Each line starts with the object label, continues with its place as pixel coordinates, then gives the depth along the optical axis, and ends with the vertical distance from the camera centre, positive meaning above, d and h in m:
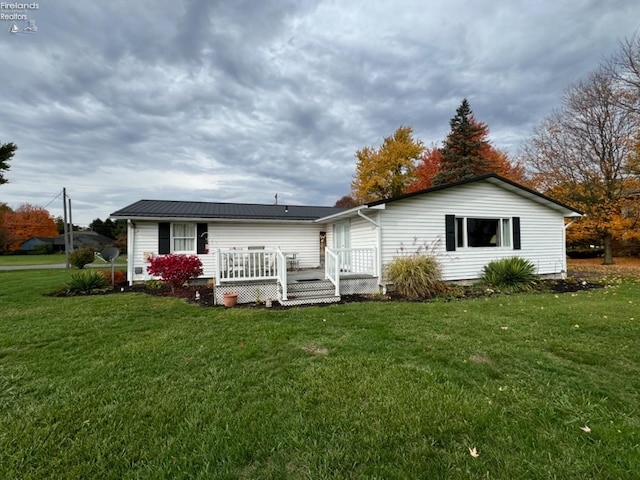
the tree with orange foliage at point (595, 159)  14.84 +4.45
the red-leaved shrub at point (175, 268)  8.01 -0.60
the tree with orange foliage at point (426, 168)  23.09 +6.08
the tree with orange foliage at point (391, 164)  23.11 +6.54
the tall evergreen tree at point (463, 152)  19.45 +6.35
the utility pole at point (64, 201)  20.51 +3.62
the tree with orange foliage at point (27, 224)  38.53 +4.03
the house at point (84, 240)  43.11 +1.51
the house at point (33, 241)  43.55 +1.55
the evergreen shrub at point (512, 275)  8.61 -1.09
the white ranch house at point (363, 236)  7.64 +0.26
